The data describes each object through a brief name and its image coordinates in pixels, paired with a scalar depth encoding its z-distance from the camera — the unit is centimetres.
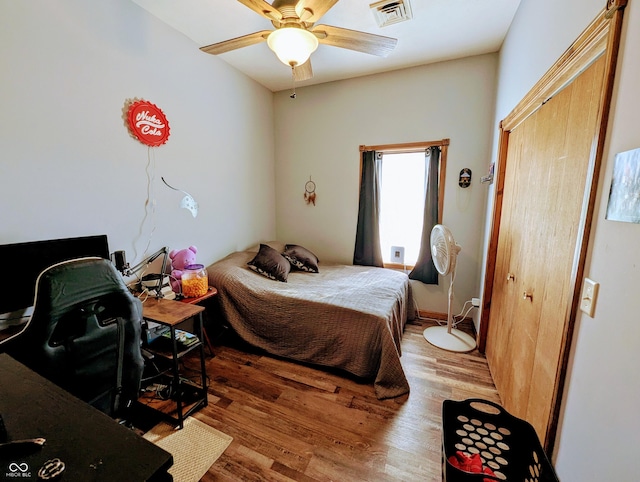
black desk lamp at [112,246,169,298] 188
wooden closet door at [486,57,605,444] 106
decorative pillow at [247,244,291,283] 277
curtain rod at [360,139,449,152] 298
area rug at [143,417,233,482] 140
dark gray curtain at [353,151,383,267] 328
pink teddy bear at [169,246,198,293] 218
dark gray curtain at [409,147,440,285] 303
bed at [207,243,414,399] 203
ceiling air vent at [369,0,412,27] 195
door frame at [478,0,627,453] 86
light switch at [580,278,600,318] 88
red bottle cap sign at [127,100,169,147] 200
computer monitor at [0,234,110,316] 136
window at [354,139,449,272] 319
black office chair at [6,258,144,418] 98
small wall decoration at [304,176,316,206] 363
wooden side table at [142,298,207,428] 163
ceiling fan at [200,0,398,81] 143
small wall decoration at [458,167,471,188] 291
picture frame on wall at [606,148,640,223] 72
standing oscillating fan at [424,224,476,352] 241
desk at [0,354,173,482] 54
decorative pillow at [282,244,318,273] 316
